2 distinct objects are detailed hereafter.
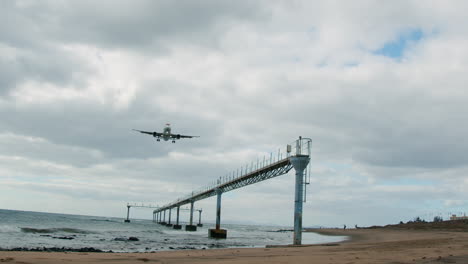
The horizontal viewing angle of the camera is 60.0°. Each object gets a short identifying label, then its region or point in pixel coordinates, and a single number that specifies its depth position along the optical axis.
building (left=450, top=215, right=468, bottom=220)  114.82
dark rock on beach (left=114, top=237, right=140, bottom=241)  48.20
